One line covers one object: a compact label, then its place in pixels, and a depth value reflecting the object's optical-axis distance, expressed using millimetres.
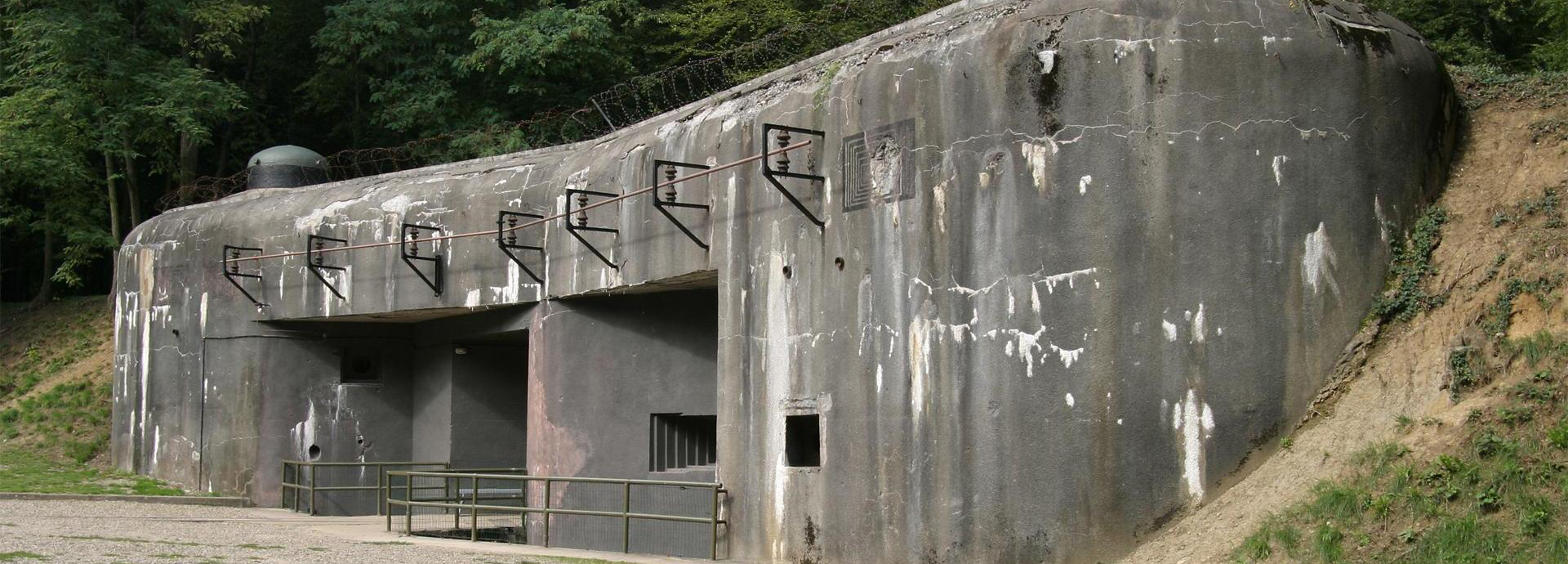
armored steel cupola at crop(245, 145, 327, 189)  22906
